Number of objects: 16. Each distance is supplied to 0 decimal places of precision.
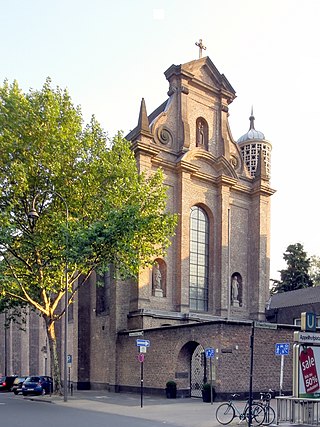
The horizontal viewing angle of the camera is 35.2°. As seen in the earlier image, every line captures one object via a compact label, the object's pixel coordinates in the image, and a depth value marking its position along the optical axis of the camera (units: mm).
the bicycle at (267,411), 15078
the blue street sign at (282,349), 16019
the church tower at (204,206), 33875
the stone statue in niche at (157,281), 33375
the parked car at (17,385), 32300
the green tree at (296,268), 52812
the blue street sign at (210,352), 21516
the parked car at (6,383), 36147
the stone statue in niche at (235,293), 37447
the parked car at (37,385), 28578
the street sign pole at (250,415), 13840
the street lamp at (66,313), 22484
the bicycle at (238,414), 15203
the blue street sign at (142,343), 20578
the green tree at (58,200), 23953
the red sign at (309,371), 14000
